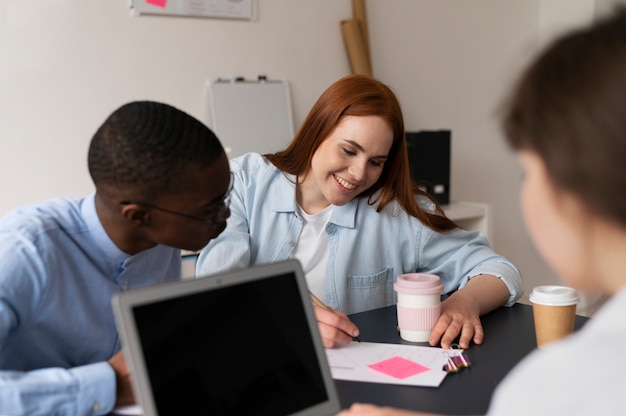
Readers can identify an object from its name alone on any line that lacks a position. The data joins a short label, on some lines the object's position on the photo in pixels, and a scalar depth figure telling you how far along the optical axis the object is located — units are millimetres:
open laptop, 766
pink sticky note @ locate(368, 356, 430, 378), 1054
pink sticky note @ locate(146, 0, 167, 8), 2600
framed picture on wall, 2592
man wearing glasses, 918
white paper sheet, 1028
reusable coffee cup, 1210
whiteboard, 2787
